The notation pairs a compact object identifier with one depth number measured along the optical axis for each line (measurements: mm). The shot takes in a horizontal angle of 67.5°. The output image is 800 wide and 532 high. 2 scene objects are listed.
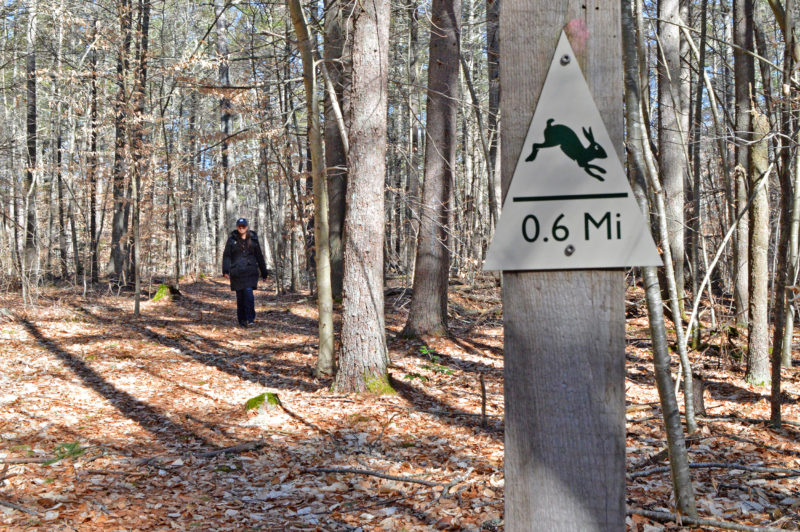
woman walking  10906
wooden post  1707
